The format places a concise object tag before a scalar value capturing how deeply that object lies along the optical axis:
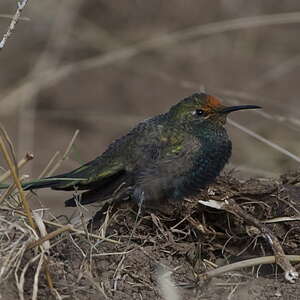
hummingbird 7.79
